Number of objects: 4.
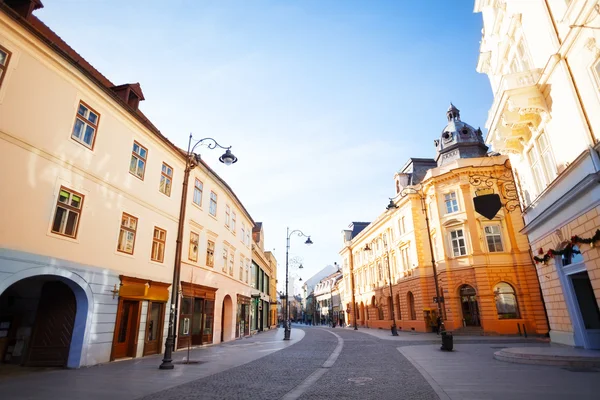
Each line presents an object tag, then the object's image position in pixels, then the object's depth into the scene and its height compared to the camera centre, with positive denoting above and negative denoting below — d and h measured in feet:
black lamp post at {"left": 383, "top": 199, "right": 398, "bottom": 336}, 98.76 +18.84
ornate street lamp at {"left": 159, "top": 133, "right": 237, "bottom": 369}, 36.91 +7.71
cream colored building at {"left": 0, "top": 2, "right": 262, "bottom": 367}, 33.27 +12.41
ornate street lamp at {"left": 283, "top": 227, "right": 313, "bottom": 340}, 85.04 +15.30
